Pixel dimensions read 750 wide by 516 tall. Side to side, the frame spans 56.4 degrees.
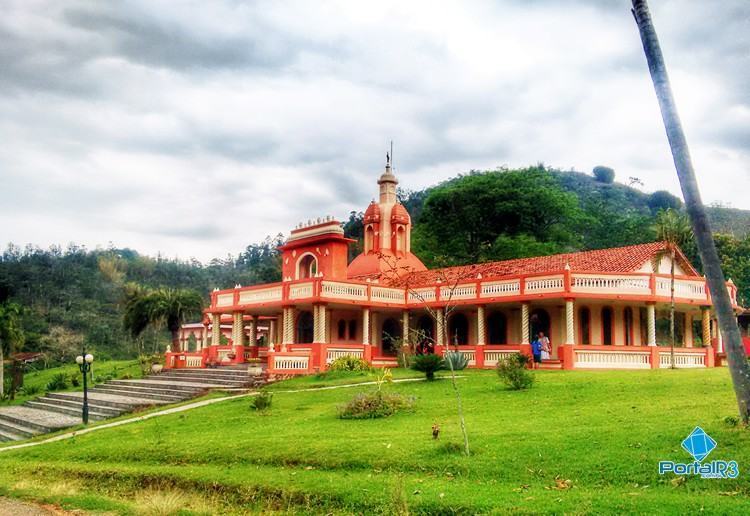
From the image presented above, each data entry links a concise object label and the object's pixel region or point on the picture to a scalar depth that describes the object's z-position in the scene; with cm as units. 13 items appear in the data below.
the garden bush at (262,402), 1791
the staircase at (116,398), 2231
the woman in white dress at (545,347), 2461
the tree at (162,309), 4066
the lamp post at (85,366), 2076
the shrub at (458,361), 2253
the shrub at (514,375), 1770
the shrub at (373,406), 1551
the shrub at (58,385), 3188
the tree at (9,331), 3497
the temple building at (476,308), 2459
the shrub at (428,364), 2092
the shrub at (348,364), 2533
